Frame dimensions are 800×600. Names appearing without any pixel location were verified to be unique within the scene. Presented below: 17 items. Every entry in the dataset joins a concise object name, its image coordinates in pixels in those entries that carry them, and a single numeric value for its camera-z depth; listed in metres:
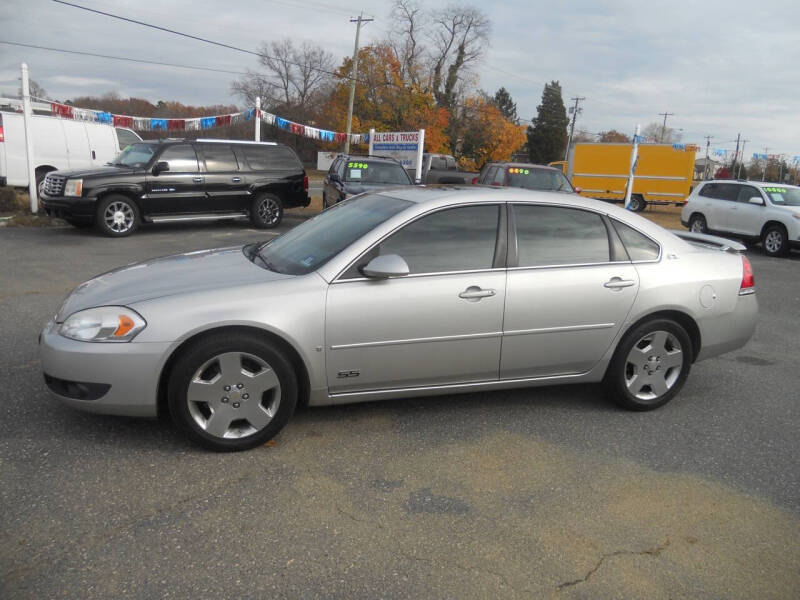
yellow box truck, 25.16
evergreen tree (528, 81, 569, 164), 76.44
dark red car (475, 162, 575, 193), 13.16
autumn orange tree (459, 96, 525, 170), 53.50
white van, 15.61
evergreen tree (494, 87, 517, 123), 83.31
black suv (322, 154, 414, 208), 12.97
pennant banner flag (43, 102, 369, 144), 17.28
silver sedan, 3.34
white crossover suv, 13.83
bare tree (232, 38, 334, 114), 61.03
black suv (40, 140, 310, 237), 11.20
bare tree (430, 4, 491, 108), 56.92
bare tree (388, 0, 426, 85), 54.12
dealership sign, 18.39
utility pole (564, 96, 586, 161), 69.56
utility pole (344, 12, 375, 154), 35.09
